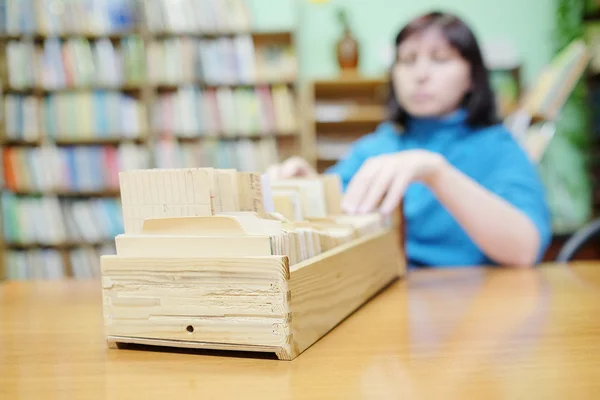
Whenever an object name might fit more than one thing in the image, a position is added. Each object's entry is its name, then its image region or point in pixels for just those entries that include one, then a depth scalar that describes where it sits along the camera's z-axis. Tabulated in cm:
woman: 117
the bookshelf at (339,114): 371
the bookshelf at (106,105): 363
